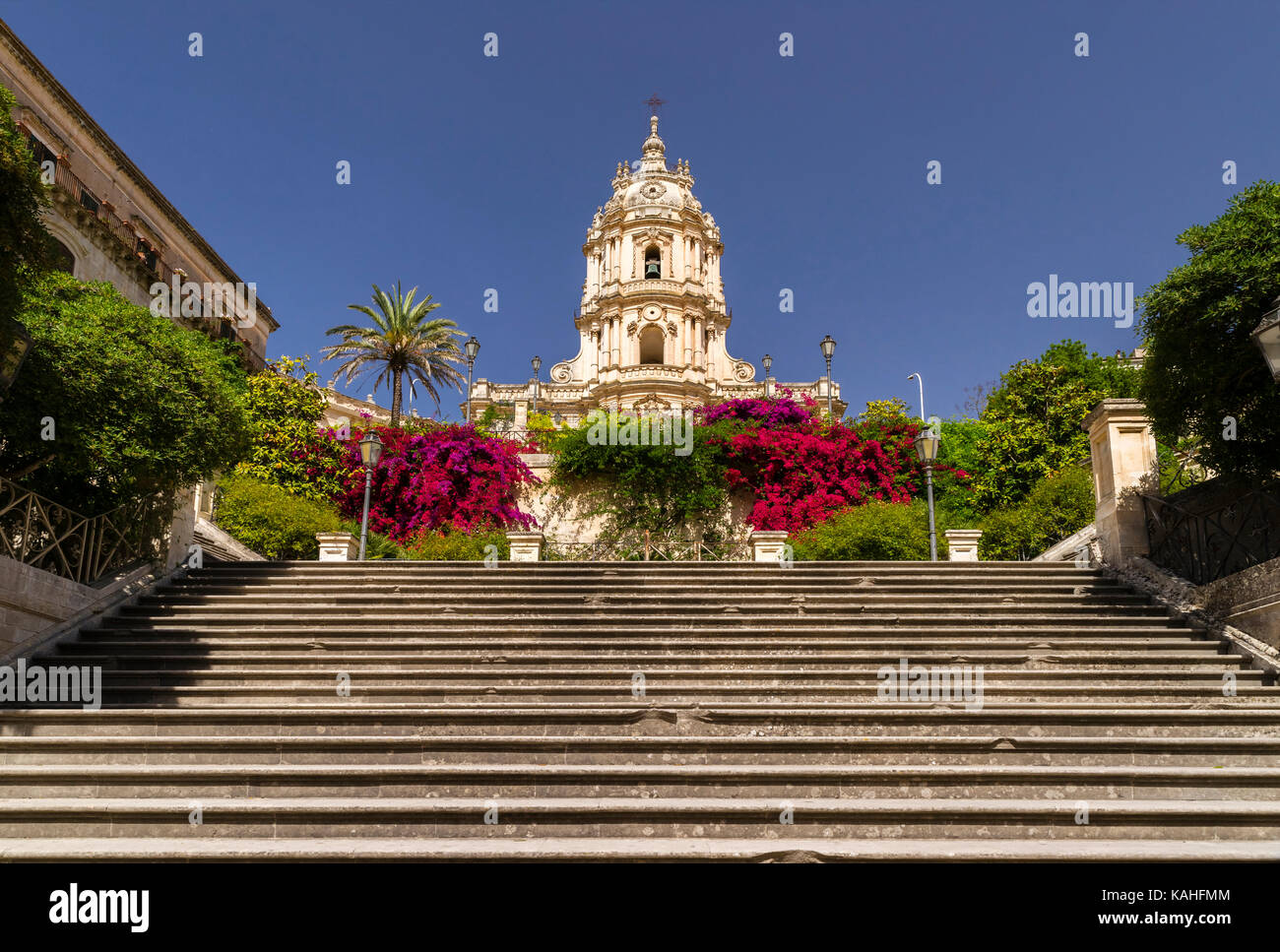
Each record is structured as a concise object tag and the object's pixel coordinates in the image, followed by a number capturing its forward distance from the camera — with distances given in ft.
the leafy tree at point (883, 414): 78.72
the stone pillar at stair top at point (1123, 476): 38.24
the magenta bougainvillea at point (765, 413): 79.10
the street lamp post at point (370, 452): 51.24
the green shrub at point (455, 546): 59.67
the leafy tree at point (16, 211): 23.25
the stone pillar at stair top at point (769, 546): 48.80
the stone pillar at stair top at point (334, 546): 49.78
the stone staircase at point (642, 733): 18.76
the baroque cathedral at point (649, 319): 157.69
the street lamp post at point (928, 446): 50.80
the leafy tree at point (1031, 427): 80.43
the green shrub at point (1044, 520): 59.77
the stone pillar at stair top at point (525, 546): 50.34
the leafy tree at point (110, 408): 30.81
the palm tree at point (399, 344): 126.31
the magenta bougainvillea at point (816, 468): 73.10
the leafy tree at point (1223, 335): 29.01
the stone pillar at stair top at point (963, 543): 49.44
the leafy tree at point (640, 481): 73.36
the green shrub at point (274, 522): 58.39
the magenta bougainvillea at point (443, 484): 72.59
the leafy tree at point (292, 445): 77.56
